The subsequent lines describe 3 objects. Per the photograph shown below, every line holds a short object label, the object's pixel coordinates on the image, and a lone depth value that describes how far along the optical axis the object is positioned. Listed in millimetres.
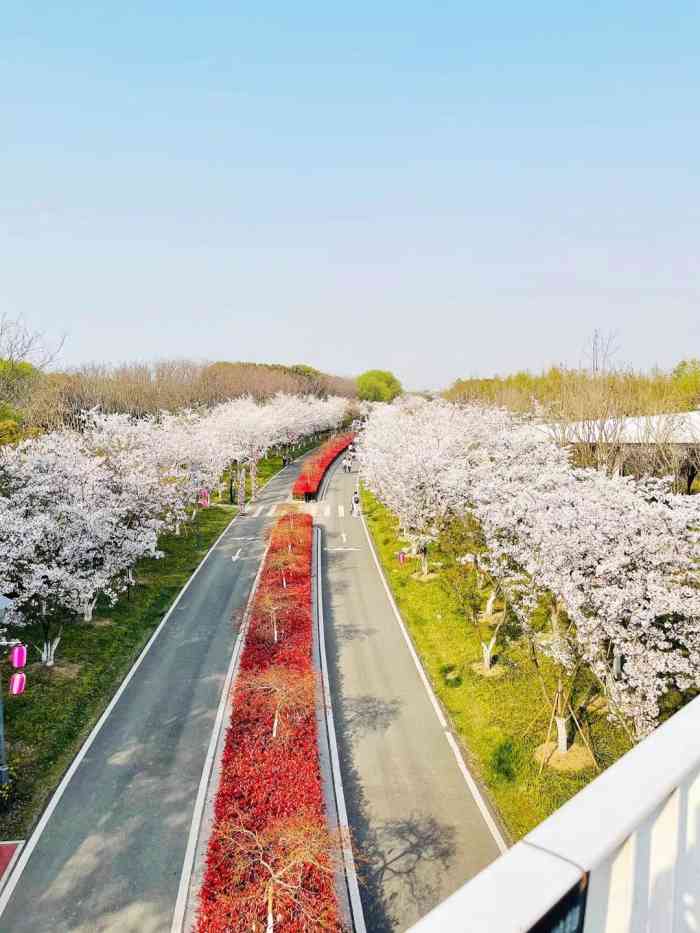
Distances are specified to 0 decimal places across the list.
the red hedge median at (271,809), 12430
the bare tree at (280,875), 12203
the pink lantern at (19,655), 17078
